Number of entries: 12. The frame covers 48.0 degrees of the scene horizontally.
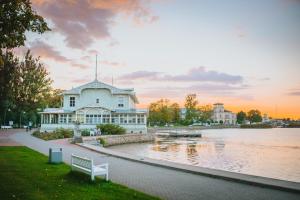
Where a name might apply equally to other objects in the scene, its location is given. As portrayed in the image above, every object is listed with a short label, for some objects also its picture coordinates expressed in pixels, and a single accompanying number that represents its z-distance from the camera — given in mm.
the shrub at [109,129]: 49844
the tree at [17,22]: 17172
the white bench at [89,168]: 11500
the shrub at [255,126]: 167938
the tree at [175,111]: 115406
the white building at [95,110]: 55406
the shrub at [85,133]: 45109
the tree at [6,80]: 53612
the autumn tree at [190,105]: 115125
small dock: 73875
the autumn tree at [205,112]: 139000
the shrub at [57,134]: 39344
